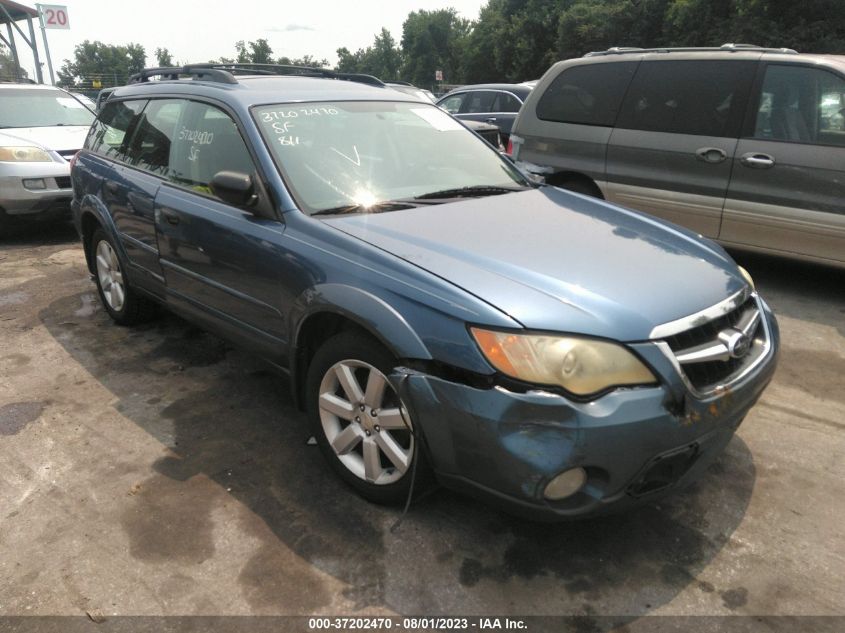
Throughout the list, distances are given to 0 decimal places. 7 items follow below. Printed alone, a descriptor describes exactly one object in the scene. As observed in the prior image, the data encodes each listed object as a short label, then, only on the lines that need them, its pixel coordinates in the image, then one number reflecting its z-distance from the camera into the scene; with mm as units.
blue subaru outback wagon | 2051
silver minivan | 4715
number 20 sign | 29062
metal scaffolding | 32719
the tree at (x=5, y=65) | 45006
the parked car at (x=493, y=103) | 11203
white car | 6992
